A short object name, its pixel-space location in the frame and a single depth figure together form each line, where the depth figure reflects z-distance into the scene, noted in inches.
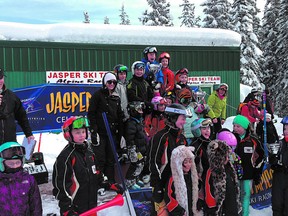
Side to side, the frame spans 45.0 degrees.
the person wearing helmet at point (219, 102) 300.2
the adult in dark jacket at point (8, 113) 190.7
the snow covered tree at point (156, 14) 1366.9
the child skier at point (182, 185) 151.0
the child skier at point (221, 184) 163.5
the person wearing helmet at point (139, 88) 240.7
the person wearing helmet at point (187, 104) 244.7
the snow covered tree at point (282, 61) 1140.9
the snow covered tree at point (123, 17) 2593.5
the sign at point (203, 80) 549.3
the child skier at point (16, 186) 132.5
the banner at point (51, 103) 301.9
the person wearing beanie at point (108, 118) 225.8
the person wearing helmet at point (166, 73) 281.3
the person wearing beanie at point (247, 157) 198.5
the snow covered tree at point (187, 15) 1798.7
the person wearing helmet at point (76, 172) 137.7
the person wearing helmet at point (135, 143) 234.1
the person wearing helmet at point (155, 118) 243.0
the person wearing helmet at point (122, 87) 239.1
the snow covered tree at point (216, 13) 1289.4
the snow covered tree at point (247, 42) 1149.1
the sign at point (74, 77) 466.9
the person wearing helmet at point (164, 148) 158.4
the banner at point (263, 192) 222.7
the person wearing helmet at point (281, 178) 192.1
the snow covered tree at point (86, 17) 2630.4
